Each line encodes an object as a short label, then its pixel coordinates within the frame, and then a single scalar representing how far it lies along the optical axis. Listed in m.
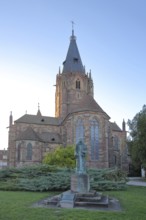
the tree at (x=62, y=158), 28.15
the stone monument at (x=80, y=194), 9.22
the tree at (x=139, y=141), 25.92
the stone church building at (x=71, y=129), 35.70
